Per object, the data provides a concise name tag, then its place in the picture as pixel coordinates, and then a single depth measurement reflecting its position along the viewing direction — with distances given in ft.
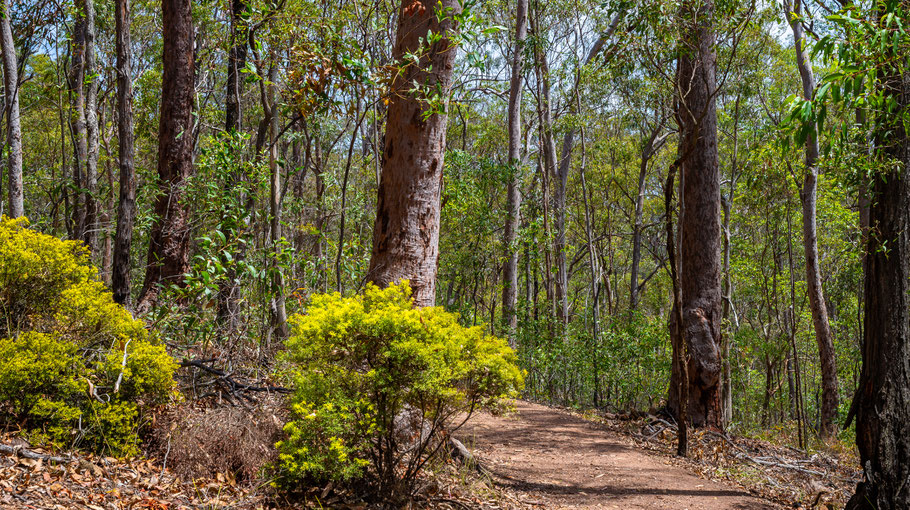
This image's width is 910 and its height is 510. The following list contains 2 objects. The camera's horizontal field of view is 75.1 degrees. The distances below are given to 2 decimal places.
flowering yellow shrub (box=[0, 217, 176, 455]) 12.42
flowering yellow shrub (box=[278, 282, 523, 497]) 12.52
